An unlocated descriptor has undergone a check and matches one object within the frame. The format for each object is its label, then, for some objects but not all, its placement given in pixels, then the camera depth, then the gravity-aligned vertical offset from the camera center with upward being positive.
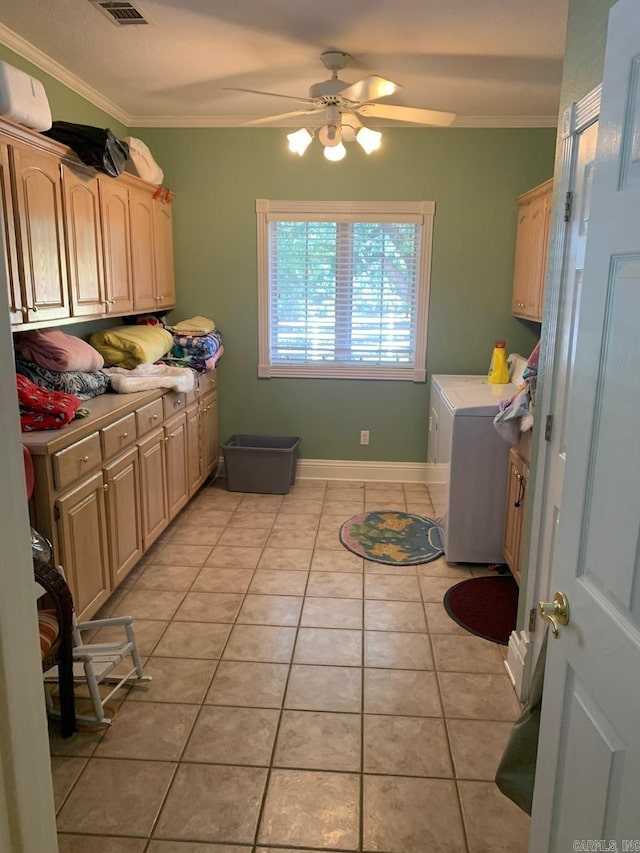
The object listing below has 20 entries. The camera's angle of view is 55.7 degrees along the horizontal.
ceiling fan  3.02 +0.90
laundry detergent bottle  4.26 -0.51
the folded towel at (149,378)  3.30 -0.51
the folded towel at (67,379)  2.86 -0.45
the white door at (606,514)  0.97 -0.38
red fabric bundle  2.41 -0.48
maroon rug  2.84 -1.54
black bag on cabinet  2.94 +0.71
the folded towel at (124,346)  3.66 -0.35
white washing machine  3.34 -1.03
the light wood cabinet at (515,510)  2.93 -1.06
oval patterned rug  3.62 -1.54
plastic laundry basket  4.54 -1.32
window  4.54 +0.02
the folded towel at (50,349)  2.88 -0.29
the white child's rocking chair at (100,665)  2.16 -1.39
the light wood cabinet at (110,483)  2.37 -0.91
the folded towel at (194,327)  4.41 -0.27
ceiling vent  2.55 +1.17
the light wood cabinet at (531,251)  3.64 +0.27
